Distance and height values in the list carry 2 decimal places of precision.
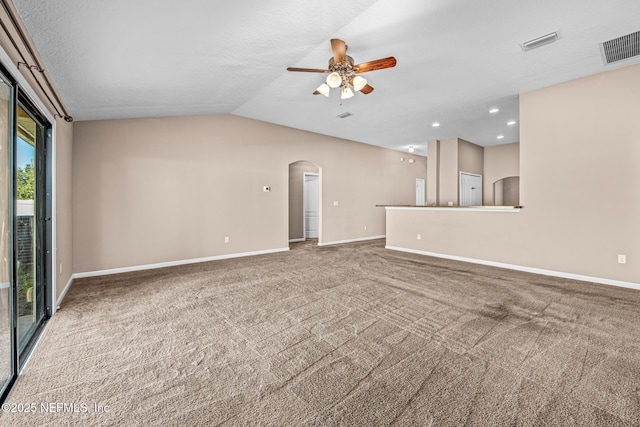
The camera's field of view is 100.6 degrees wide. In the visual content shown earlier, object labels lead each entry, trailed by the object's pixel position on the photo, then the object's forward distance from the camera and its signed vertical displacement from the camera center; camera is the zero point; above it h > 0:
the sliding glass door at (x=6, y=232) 1.66 -0.13
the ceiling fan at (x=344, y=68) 2.79 +1.59
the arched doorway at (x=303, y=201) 7.79 +0.30
